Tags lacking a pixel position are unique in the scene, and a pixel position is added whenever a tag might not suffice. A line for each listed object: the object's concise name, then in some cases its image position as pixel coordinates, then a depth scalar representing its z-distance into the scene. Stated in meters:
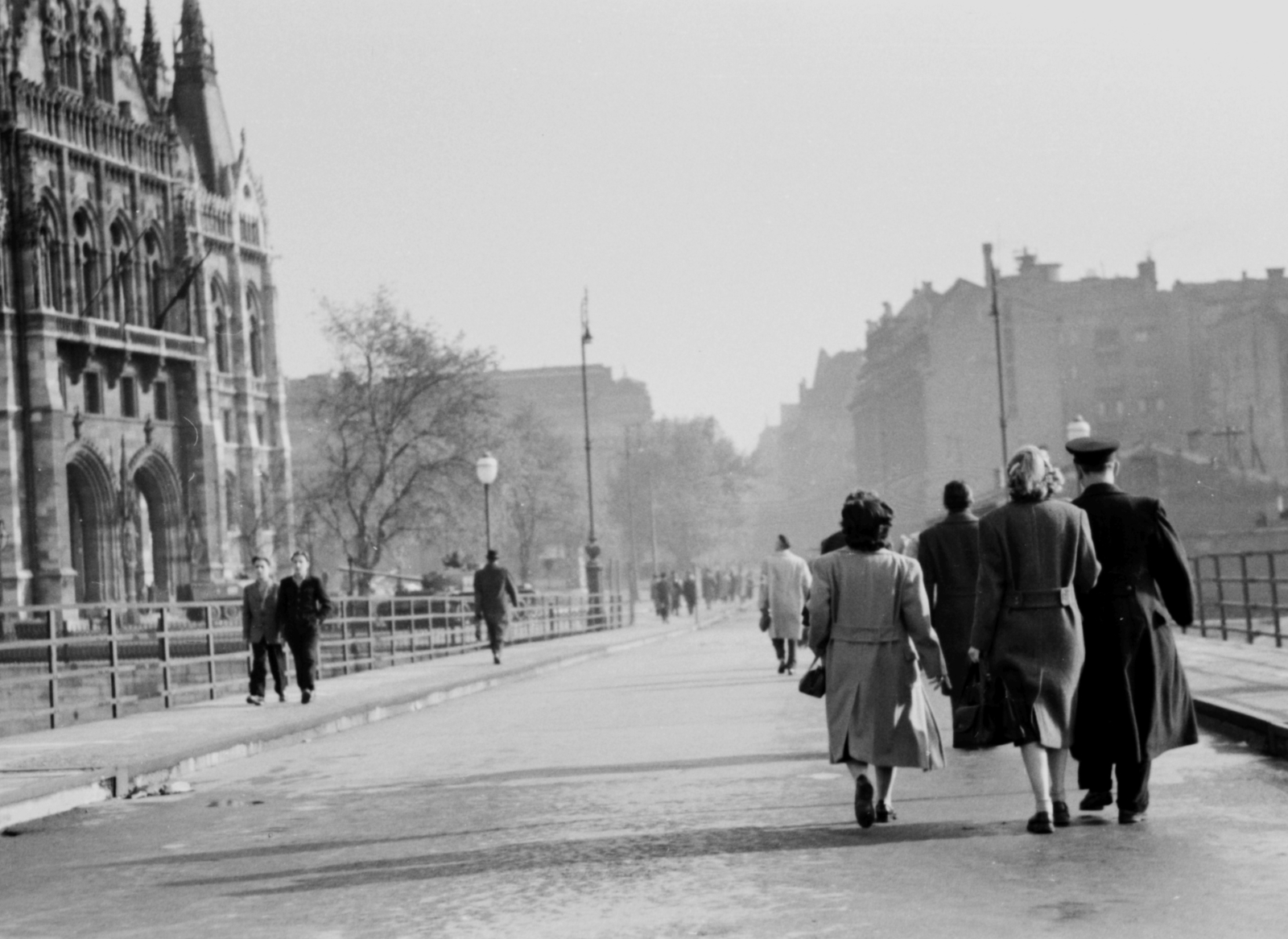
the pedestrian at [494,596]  30.97
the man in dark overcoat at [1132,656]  9.08
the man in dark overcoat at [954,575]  13.06
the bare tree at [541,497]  79.31
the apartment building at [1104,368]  88.69
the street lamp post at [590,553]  53.72
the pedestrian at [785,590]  22.23
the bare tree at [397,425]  53.38
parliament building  59.47
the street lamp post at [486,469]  39.97
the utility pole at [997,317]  48.03
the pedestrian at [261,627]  20.83
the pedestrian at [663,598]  63.97
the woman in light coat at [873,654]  9.32
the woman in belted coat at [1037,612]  9.01
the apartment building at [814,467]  143.00
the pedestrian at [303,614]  20.72
